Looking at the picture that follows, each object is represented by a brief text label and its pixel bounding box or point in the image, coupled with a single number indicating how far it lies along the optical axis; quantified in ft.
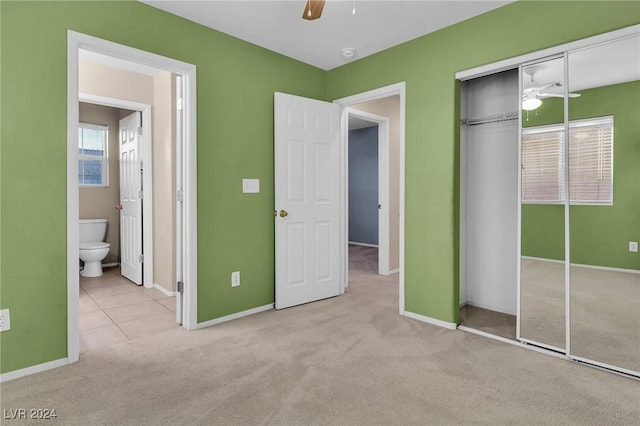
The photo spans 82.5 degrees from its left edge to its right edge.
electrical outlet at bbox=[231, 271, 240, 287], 10.48
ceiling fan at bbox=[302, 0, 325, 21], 6.28
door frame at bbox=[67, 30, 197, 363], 7.57
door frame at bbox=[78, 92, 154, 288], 13.74
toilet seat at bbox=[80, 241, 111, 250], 14.96
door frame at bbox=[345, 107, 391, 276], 16.07
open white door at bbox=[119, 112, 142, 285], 14.07
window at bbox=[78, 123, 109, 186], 17.28
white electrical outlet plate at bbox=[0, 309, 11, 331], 6.82
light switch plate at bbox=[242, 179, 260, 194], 10.68
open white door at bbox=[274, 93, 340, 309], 11.30
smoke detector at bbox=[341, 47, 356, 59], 11.05
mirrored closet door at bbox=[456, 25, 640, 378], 7.18
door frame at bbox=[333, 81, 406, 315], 10.72
